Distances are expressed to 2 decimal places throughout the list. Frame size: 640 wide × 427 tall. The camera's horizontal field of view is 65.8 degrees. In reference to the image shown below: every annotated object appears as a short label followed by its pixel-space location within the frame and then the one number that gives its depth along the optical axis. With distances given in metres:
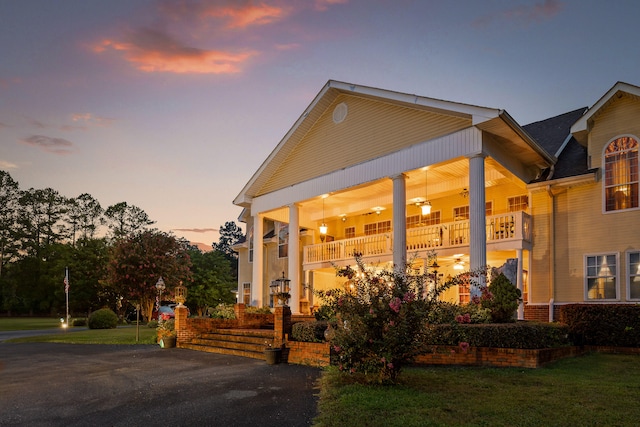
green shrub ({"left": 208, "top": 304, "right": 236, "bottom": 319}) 18.84
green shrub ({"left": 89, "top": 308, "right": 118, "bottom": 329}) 28.31
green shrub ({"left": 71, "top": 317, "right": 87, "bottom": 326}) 34.97
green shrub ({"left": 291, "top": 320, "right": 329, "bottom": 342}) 12.20
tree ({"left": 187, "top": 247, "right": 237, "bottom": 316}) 46.55
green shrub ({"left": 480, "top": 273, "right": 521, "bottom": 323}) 12.35
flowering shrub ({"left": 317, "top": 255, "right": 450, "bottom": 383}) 8.16
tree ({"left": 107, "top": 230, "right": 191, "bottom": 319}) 25.94
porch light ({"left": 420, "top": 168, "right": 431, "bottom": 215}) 17.88
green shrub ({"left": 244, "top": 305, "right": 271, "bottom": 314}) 19.88
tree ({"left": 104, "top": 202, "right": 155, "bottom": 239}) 67.25
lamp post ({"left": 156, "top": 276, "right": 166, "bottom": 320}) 19.80
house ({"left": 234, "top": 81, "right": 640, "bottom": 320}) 15.20
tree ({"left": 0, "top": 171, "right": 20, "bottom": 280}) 60.25
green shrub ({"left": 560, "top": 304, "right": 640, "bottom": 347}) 12.45
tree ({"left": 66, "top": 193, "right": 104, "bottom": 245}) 66.25
